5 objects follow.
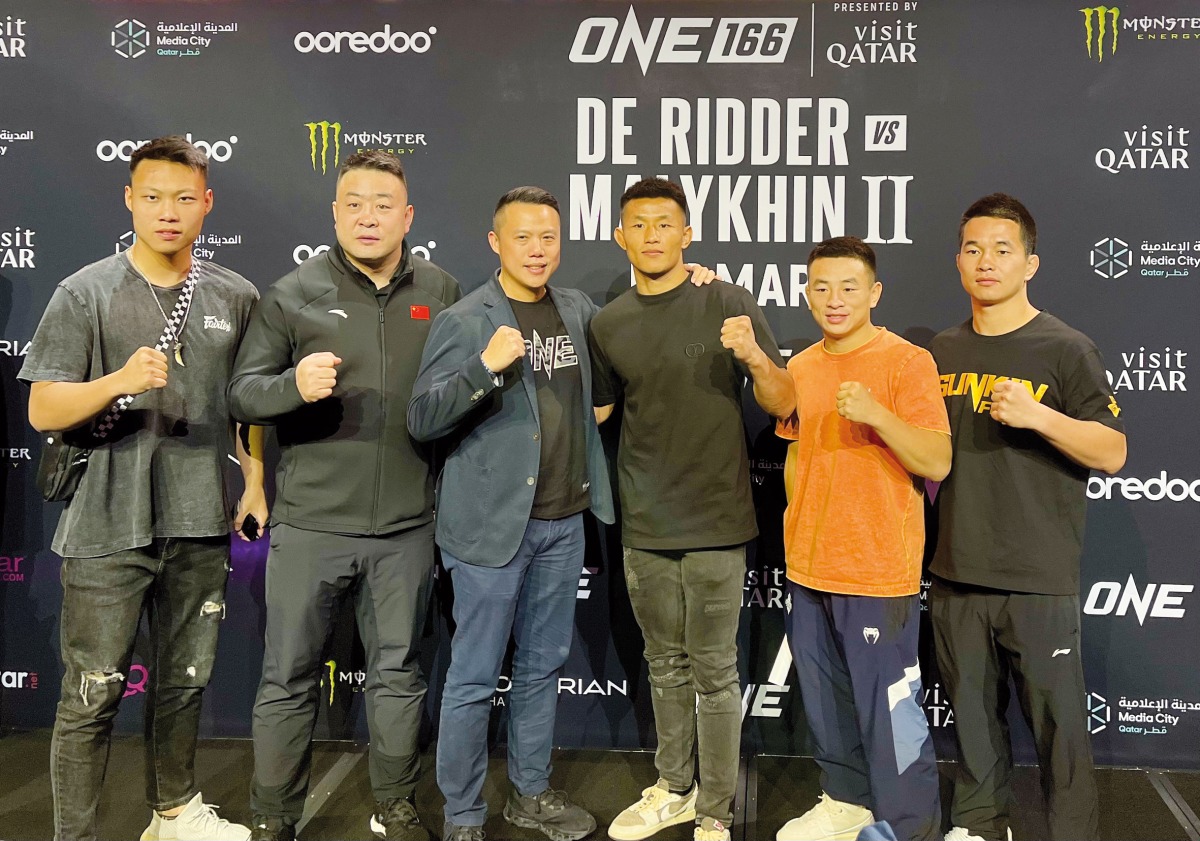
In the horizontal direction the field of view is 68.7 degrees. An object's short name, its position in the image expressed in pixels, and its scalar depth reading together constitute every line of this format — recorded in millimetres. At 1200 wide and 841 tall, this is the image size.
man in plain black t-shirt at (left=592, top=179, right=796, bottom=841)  2520
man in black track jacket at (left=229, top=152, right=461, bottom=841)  2484
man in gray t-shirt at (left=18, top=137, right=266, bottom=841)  2383
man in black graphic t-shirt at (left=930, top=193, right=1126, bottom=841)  2391
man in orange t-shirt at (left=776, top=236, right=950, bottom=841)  2381
